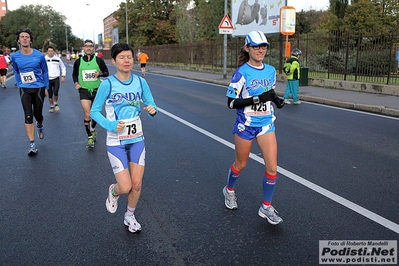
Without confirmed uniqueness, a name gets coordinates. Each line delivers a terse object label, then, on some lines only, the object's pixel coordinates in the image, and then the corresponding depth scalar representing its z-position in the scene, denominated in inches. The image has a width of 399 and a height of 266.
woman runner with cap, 152.2
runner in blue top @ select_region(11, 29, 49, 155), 267.4
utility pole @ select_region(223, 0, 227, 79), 928.4
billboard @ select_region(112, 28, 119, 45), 2831.7
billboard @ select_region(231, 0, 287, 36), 941.3
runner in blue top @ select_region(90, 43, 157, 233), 143.8
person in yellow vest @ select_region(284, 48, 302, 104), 499.0
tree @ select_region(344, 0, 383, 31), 1616.0
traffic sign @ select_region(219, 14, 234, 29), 857.6
